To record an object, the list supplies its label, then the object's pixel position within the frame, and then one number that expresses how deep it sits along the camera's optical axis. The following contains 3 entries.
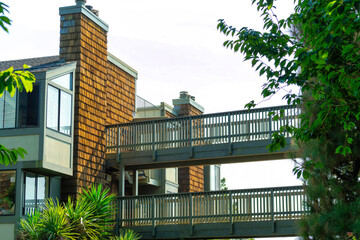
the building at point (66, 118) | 17.91
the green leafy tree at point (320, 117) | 7.99
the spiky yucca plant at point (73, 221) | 16.73
